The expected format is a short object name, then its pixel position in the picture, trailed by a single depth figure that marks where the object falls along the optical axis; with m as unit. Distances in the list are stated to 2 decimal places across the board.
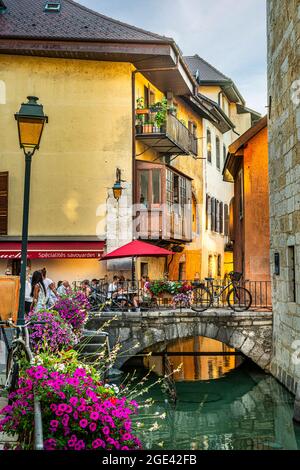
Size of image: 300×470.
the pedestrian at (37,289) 12.11
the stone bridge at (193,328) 15.57
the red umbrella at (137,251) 17.08
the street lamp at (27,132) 7.85
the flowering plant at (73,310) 11.00
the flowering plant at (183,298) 16.62
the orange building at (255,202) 18.38
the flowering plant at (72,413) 3.91
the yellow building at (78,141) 20.55
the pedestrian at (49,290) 12.88
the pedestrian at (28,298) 12.00
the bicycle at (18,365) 3.55
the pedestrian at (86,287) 16.28
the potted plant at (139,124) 21.53
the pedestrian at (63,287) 14.86
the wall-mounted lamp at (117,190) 18.39
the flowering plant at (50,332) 7.84
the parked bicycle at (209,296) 16.14
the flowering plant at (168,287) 17.31
